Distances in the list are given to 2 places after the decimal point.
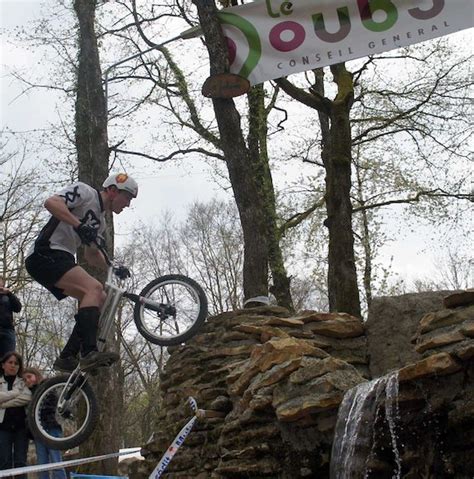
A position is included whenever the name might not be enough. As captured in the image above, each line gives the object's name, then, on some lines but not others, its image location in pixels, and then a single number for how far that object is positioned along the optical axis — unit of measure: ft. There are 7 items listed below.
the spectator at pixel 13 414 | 20.03
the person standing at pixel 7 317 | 21.03
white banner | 26.07
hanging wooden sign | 25.16
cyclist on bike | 17.10
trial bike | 17.60
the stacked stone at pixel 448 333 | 14.32
